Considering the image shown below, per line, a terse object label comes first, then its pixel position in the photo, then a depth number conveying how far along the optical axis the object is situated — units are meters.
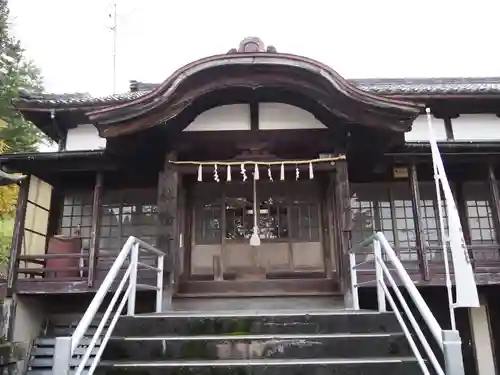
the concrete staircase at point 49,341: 7.60
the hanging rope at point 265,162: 7.82
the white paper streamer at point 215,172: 7.81
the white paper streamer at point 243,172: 7.88
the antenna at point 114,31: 19.81
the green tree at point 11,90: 20.80
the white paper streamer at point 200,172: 7.73
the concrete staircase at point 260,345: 4.26
